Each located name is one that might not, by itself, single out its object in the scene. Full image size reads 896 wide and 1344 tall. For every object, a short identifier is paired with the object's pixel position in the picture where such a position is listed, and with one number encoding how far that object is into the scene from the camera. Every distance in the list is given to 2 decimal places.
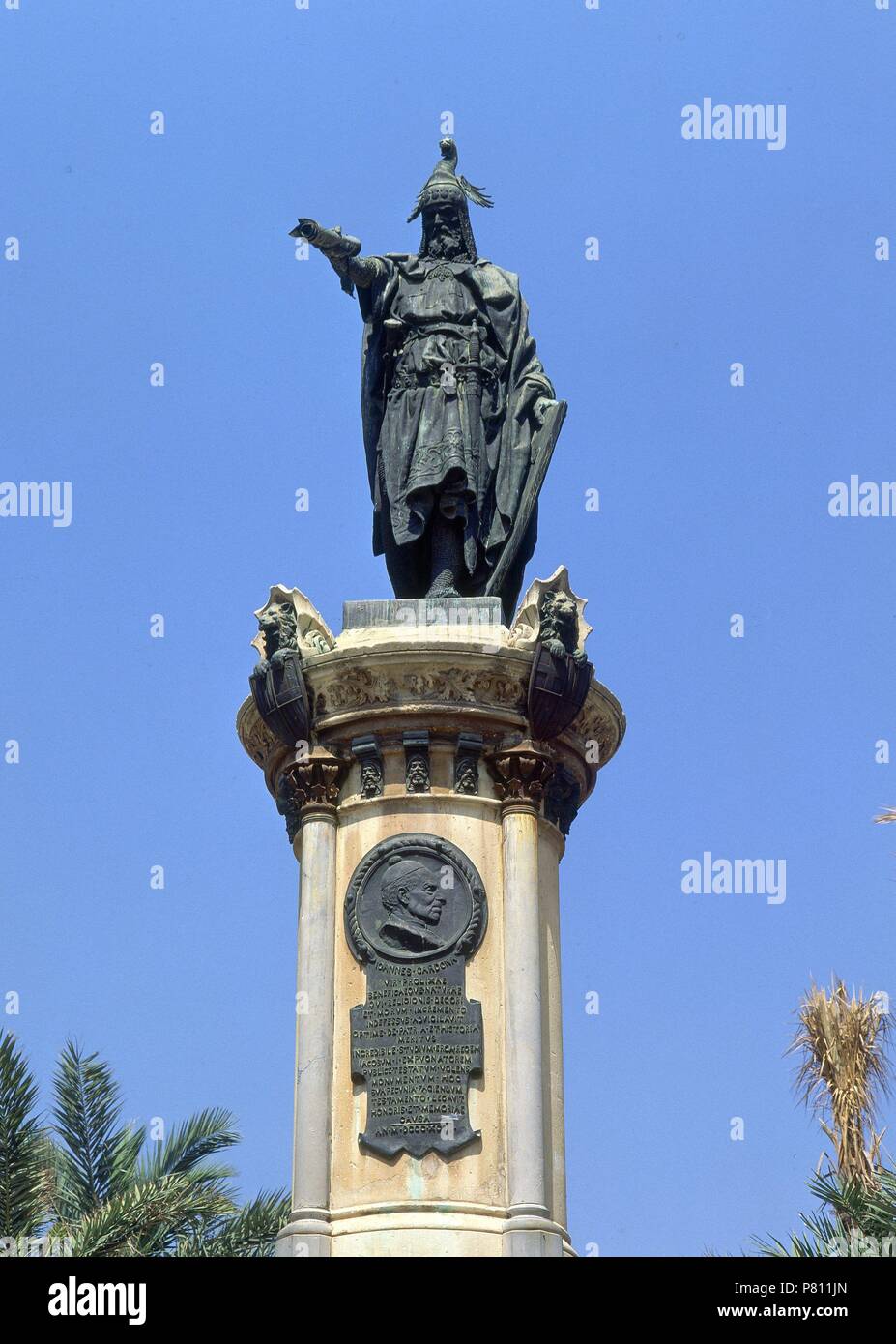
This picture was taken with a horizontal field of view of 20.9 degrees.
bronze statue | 20.67
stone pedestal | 17.72
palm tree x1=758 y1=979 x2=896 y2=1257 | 30.31
